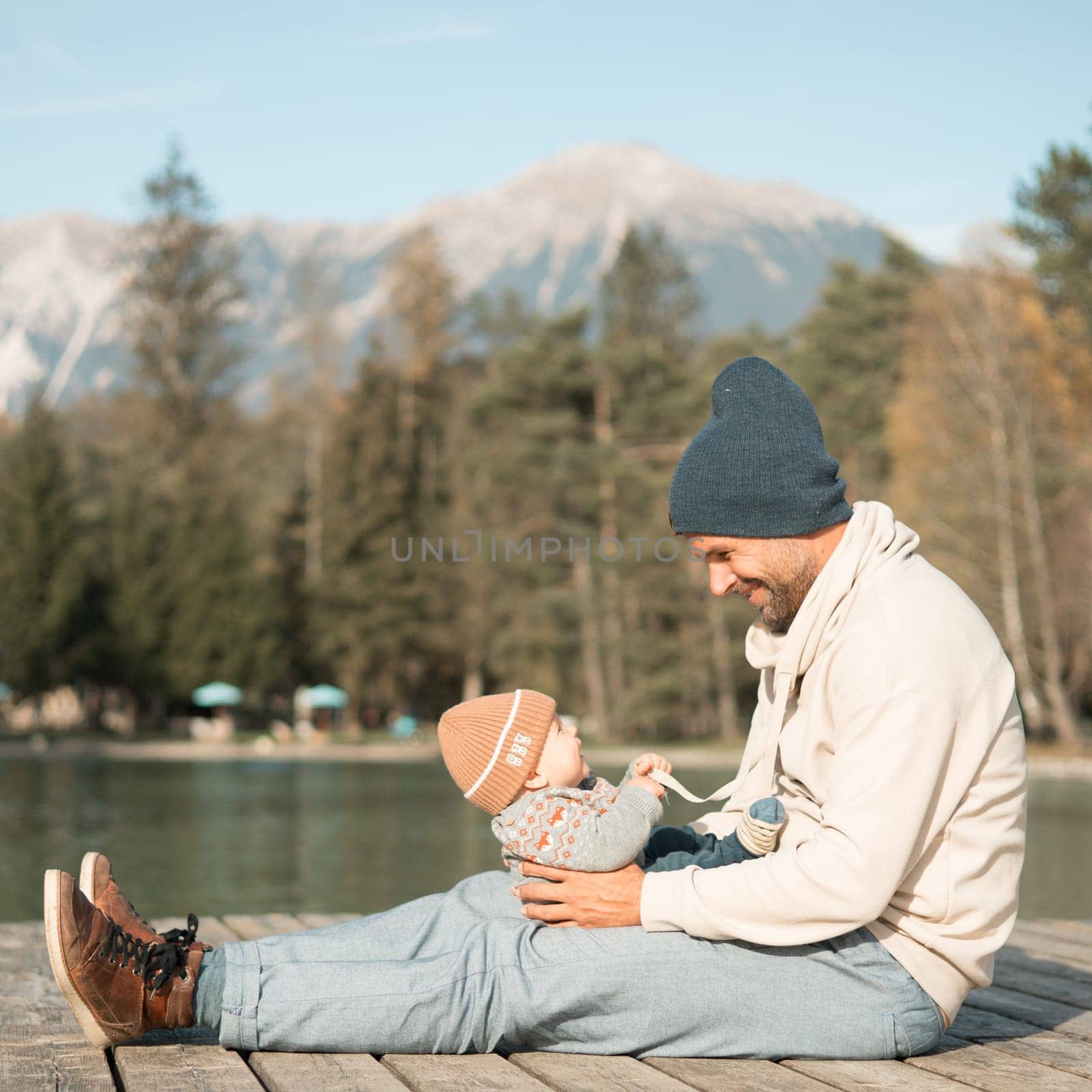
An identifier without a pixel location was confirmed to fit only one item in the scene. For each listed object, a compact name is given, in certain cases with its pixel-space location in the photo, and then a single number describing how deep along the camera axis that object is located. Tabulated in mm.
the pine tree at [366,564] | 39094
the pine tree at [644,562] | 31812
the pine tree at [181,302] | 40781
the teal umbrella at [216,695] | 36812
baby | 2336
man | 2197
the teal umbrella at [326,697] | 38656
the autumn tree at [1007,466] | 27141
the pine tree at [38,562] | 35031
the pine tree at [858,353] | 35969
